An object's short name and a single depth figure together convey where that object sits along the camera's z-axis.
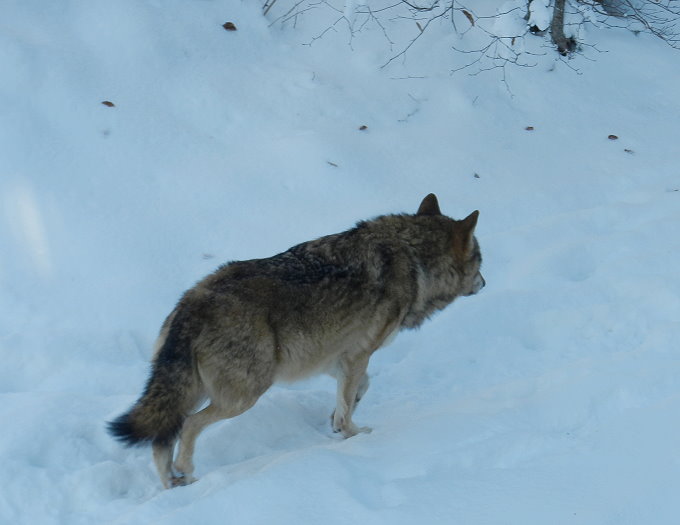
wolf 8.87
